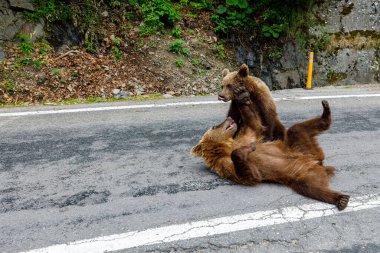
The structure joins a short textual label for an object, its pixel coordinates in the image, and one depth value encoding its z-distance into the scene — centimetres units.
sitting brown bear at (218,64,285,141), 447
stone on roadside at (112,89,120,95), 937
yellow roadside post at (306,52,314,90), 1082
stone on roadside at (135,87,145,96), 957
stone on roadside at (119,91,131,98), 909
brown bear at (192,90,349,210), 379
